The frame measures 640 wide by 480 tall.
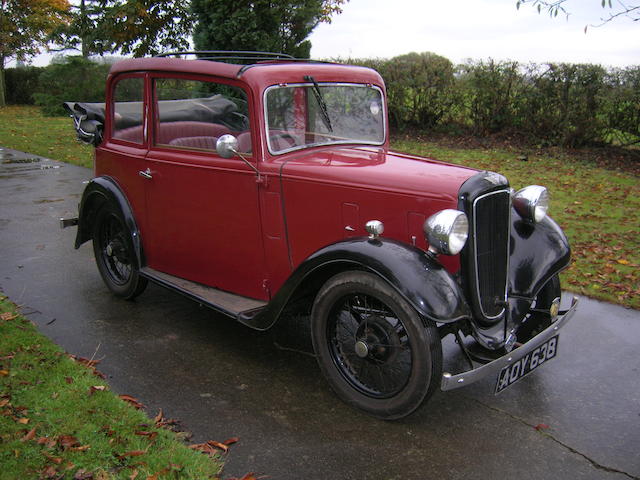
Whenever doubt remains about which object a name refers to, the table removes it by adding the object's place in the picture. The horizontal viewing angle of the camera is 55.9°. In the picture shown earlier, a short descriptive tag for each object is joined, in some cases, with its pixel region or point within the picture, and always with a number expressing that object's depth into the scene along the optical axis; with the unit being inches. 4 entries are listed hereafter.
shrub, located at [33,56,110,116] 872.3
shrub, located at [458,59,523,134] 470.6
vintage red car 122.9
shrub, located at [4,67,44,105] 1095.0
